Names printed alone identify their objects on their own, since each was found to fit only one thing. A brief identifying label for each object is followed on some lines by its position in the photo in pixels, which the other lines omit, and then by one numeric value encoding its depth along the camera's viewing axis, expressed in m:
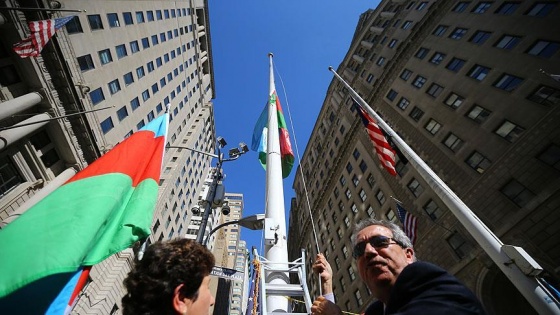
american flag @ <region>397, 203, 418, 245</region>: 12.38
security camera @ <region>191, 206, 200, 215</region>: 11.24
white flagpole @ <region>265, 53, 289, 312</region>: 4.96
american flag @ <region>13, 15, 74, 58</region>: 13.15
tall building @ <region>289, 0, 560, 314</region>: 16.47
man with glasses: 1.50
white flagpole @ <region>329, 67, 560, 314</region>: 4.48
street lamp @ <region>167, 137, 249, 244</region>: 7.84
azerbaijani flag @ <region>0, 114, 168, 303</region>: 3.39
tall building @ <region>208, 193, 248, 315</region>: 67.31
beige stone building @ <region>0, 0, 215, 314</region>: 17.80
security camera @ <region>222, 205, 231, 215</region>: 10.66
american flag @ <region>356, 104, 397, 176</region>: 9.92
